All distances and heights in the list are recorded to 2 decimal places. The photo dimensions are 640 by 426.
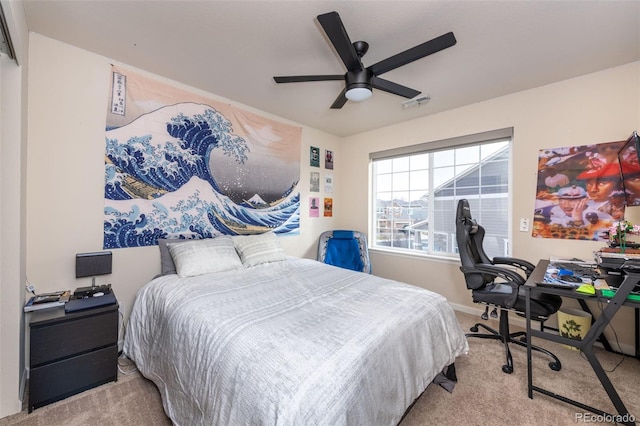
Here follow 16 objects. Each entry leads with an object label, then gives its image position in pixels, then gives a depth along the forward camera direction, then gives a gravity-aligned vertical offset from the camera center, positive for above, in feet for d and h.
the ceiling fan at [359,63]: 4.86 +3.36
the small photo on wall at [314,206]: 12.97 +0.28
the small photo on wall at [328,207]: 13.79 +0.28
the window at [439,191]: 9.91 +0.97
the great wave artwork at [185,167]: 7.42 +1.54
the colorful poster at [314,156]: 12.92 +2.84
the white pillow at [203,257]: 7.34 -1.38
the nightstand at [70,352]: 5.20 -3.10
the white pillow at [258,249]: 8.80 -1.34
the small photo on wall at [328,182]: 13.74 +1.61
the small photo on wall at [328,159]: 13.69 +2.87
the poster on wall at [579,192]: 7.58 +0.68
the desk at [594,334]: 4.60 -2.54
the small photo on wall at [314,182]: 12.92 +1.56
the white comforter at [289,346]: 3.27 -2.17
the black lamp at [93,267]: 6.57 -1.49
